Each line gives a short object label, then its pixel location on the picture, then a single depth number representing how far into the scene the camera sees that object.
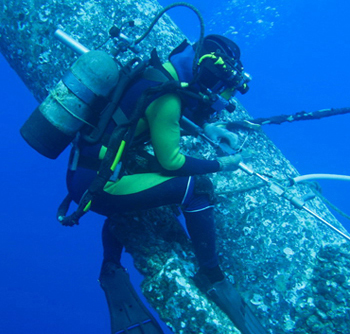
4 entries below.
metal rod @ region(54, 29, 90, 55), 3.11
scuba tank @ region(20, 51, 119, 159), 2.33
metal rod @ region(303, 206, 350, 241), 2.89
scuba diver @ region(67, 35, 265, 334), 2.38
